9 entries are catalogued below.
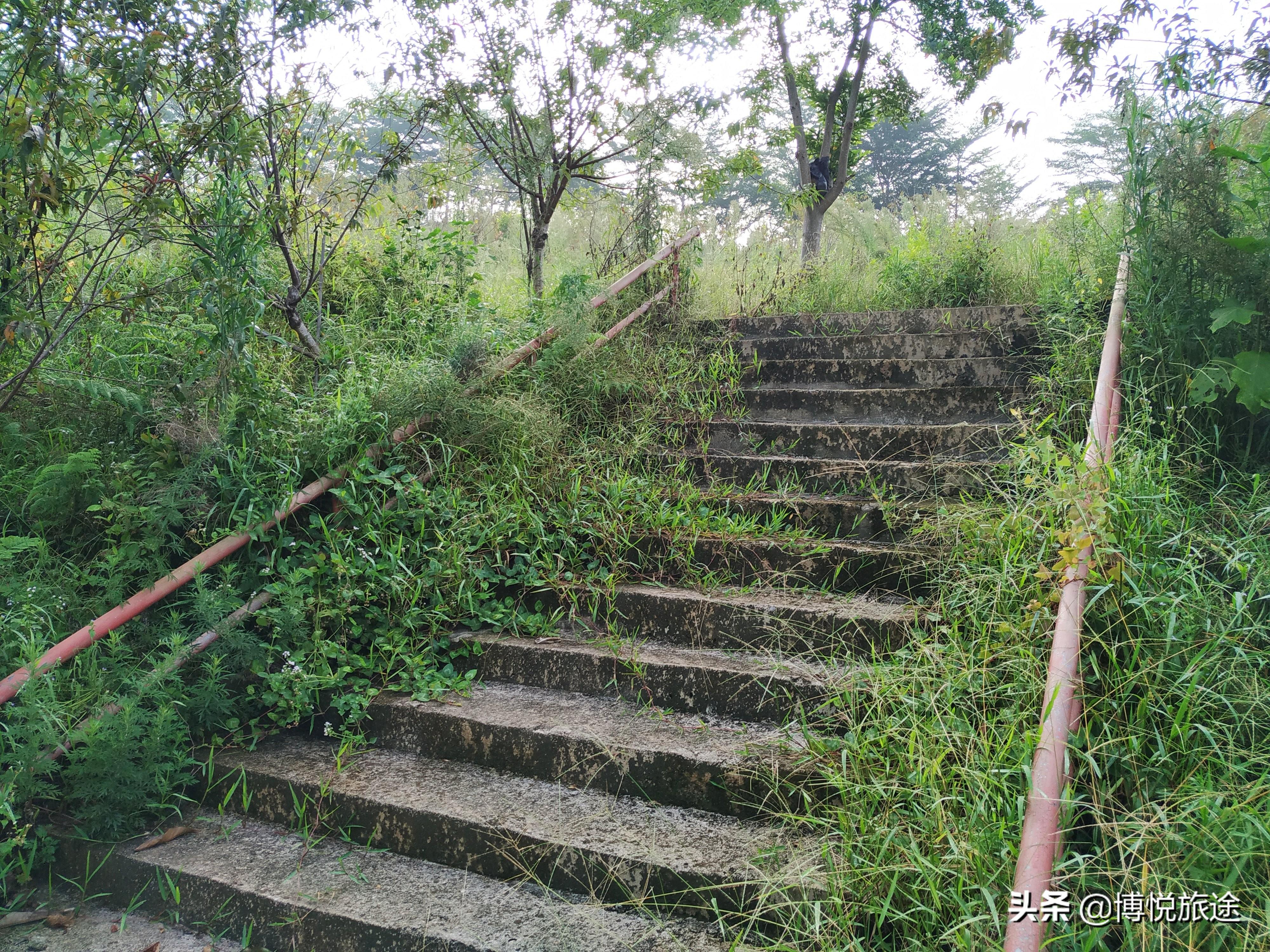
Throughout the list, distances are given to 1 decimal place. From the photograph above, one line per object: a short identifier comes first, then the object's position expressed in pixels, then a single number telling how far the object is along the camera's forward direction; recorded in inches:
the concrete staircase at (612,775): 86.8
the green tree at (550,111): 208.1
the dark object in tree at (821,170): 341.7
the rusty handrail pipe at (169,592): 100.2
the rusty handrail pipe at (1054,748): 59.0
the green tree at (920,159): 1018.7
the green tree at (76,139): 107.7
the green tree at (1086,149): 866.8
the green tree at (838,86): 307.1
